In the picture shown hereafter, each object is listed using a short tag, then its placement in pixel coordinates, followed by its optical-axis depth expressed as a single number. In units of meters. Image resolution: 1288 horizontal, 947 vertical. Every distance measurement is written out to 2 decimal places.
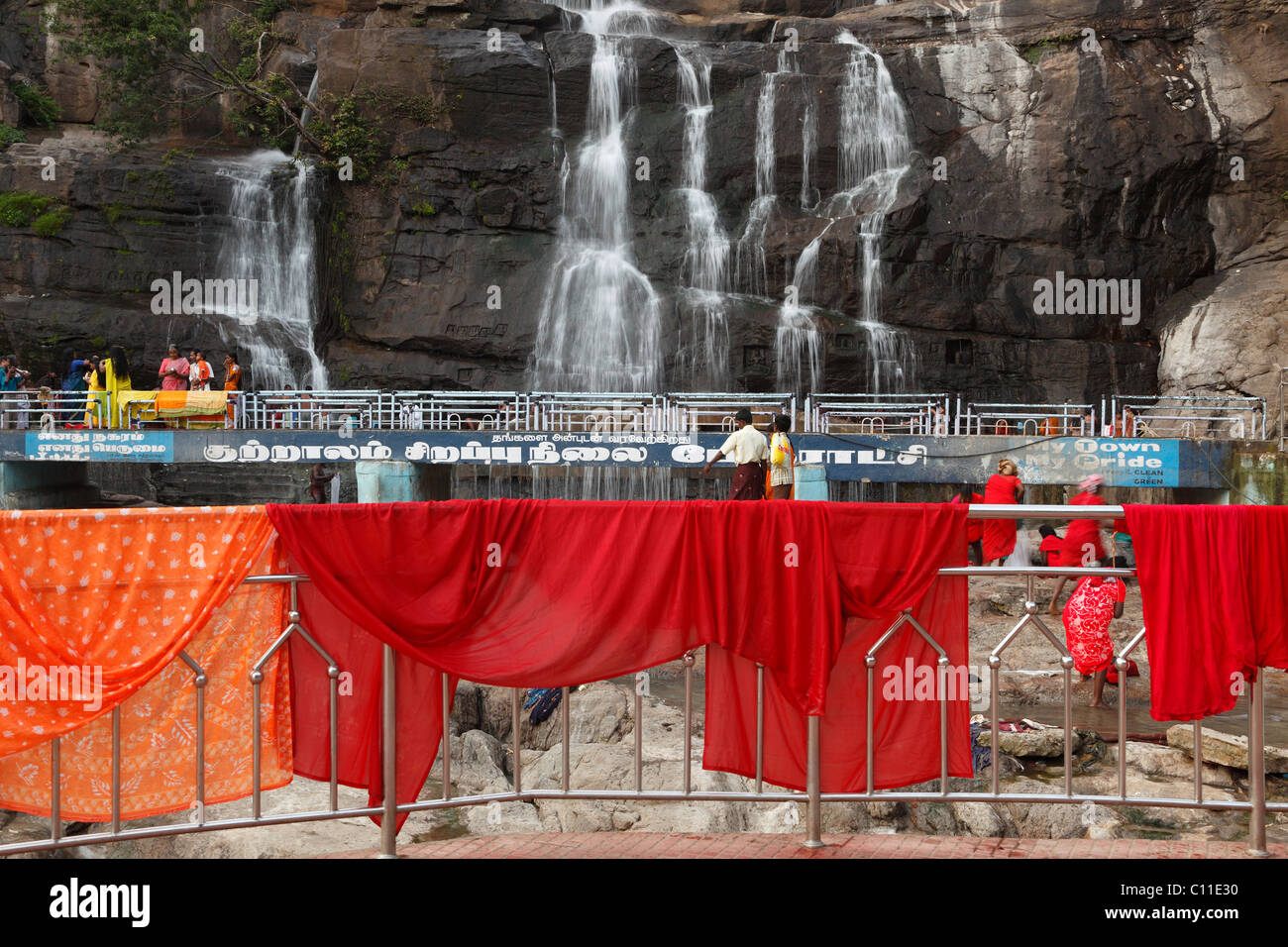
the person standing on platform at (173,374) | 21.67
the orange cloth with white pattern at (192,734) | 4.76
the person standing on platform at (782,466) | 13.69
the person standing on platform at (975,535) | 13.16
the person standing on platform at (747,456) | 12.78
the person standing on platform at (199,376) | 22.03
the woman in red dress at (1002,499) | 10.05
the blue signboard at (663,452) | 18.11
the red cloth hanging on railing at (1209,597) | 5.00
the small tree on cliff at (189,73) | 30.52
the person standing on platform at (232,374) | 22.09
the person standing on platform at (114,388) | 21.11
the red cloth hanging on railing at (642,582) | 4.95
